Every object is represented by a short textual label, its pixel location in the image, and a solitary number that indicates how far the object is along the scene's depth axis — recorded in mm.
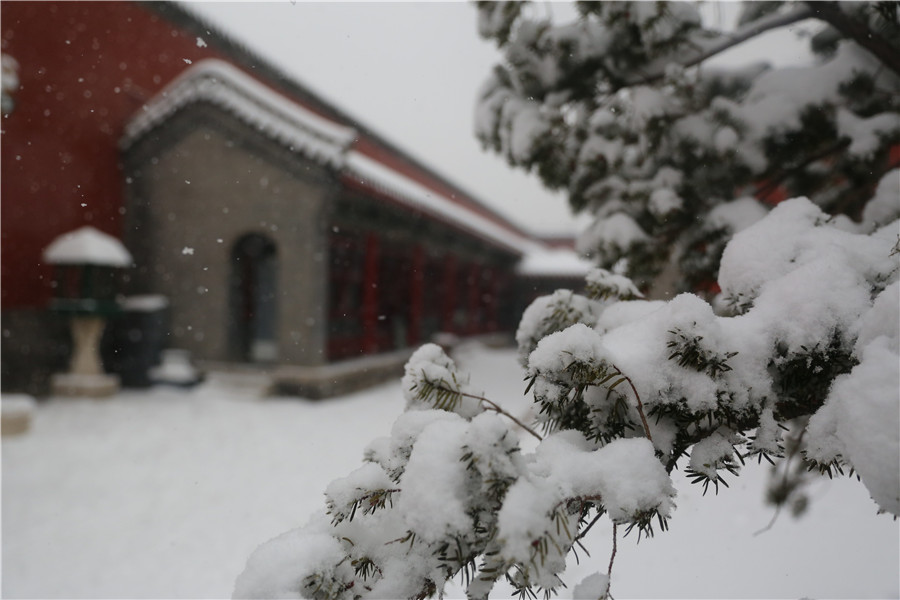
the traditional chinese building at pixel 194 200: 7441
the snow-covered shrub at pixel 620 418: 845
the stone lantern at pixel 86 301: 7207
